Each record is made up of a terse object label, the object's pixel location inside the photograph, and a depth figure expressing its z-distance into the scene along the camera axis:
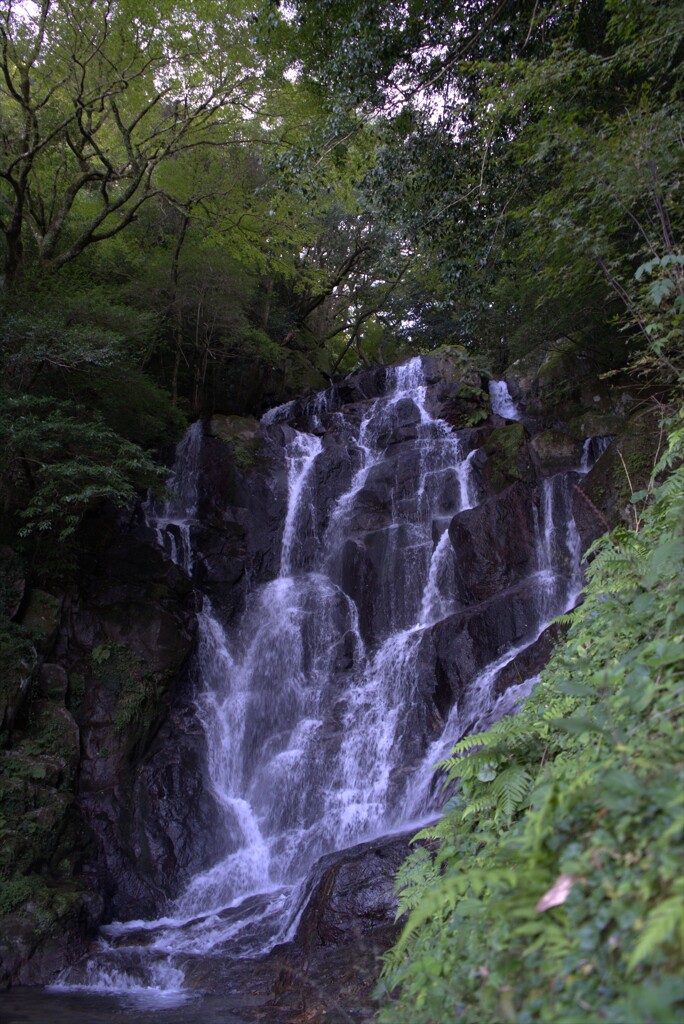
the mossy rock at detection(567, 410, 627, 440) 15.39
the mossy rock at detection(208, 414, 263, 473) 16.53
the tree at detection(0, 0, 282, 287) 12.17
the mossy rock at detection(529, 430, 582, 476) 14.33
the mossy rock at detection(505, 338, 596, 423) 17.06
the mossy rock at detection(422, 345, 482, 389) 17.88
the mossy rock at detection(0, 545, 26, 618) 10.97
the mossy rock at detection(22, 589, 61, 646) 11.15
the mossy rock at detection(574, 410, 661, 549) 11.12
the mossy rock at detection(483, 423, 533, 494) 14.09
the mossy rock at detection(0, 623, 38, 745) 9.84
